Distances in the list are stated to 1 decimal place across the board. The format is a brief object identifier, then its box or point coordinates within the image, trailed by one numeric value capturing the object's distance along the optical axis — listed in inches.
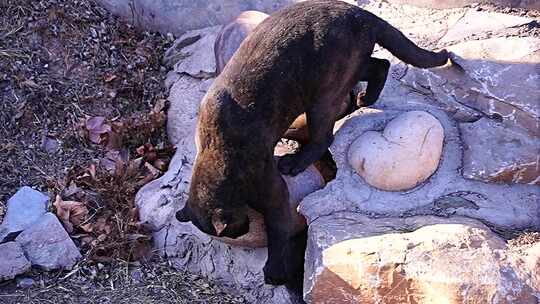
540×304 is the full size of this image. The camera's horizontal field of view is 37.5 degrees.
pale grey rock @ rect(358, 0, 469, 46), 200.4
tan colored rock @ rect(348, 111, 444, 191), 167.8
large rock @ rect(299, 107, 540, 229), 162.7
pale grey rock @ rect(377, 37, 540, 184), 171.0
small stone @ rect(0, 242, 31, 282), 178.1
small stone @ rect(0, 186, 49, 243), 190.2
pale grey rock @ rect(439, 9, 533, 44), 195.3
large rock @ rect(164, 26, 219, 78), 220.4
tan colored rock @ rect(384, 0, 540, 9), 203.9
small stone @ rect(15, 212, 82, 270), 183.5
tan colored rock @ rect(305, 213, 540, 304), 144.6
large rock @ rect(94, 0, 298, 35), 232.5
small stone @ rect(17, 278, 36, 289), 179.2
